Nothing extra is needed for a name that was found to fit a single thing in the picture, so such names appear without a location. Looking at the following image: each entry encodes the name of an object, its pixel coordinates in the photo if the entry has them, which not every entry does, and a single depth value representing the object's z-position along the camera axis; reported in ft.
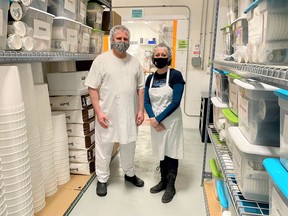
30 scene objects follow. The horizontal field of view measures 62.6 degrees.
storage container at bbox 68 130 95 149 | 8.02
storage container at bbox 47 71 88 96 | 7.67
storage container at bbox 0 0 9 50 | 4.08
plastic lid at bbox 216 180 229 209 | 5.41
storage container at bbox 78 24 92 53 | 7.55
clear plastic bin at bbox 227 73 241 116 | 5.06
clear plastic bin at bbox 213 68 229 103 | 6.41
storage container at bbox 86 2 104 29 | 8.61
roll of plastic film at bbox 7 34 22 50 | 4.39
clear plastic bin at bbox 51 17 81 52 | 6.27
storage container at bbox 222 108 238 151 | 4.84
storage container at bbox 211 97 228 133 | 6.21
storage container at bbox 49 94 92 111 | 7.86
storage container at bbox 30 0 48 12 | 5.20
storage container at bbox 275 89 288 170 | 2.37
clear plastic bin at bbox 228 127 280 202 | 3.28
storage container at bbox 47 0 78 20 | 6.25
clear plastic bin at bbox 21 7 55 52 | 4.94
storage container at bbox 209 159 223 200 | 6.63
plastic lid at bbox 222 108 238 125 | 4.80
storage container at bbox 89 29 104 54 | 8.70
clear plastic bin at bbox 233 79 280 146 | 3.16
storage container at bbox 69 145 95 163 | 8.11
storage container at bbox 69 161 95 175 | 8.22
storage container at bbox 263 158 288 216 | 2.22
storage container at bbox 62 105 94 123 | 7.93
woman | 6.85
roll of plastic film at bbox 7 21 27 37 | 4.47
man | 6.95
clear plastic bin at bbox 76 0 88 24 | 7.29
